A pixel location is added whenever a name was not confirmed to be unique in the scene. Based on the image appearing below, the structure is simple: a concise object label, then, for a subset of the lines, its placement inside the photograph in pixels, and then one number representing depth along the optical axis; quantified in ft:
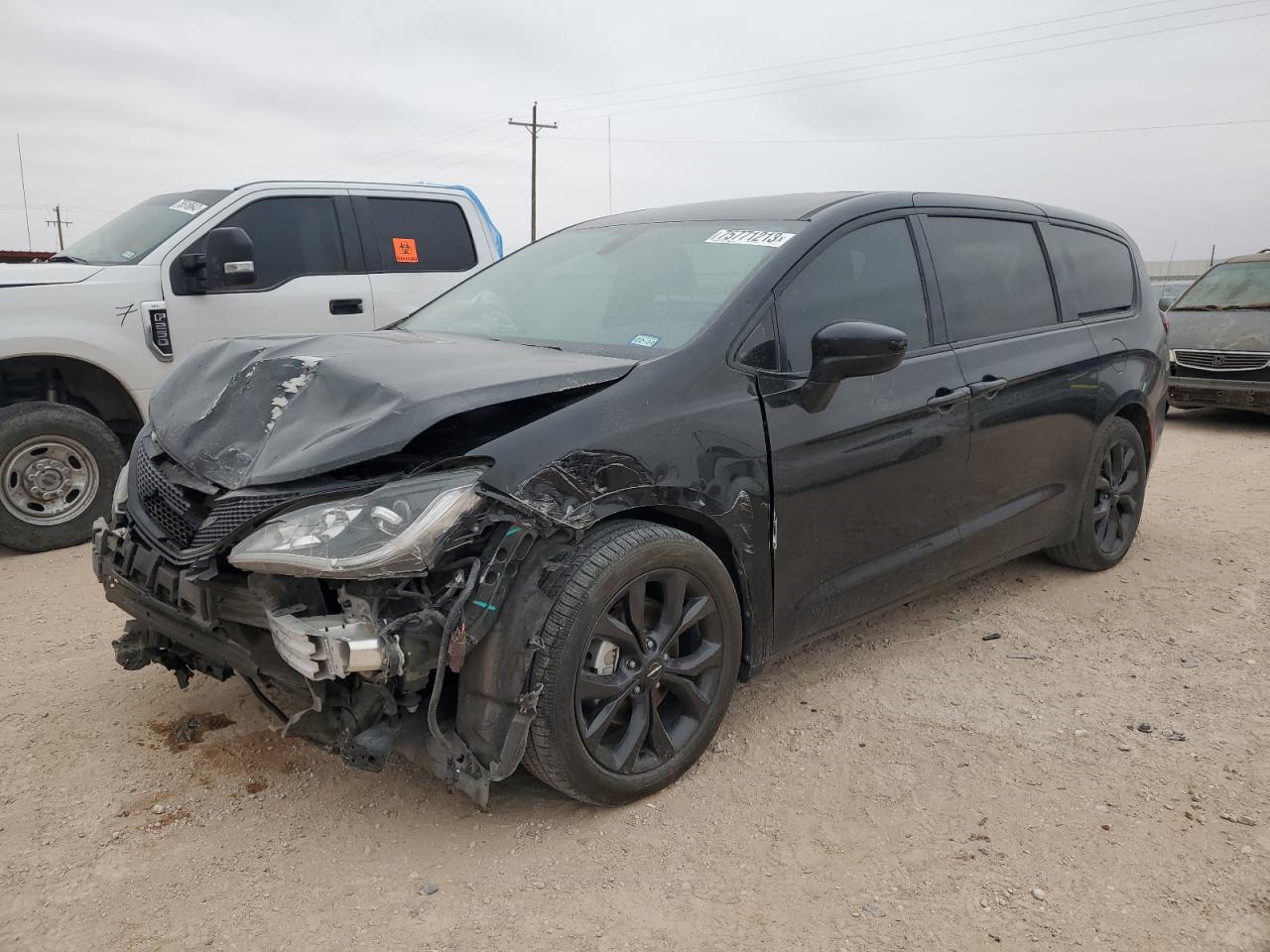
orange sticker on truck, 22.07
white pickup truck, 17.37
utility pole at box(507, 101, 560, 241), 116.06
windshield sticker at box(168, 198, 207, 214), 19.80
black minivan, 8.07
